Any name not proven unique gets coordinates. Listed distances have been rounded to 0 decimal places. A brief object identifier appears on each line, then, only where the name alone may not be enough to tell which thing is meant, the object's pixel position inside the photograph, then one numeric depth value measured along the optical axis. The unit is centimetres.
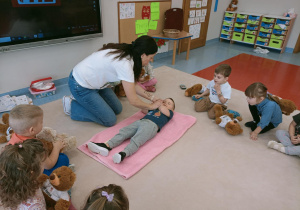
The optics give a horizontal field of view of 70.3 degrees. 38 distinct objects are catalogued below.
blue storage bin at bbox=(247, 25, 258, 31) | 486
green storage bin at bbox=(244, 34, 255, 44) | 498
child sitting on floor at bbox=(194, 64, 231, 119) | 216
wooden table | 365
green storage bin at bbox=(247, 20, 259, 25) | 478
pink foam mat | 162
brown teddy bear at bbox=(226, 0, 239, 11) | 516
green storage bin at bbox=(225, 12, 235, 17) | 511
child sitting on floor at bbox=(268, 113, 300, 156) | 181
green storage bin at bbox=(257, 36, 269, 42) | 479
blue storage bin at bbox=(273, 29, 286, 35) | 452
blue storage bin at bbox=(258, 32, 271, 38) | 473
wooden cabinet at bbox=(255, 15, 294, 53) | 445
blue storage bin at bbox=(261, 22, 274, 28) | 463
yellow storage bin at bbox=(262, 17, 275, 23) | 456
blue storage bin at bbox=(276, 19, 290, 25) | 439
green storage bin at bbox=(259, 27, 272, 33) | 468
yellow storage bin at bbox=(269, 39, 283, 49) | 463
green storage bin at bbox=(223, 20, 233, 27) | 520
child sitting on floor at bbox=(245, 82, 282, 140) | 187
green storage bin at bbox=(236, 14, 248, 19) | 492
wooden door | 418
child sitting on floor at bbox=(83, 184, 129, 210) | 71
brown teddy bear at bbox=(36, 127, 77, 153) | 159
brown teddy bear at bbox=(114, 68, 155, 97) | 266
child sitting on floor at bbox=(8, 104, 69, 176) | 127
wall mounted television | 222
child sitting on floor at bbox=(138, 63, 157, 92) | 279
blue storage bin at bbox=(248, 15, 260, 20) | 475
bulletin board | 326
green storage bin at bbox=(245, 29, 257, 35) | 490
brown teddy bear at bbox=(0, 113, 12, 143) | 180
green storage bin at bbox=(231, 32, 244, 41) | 515
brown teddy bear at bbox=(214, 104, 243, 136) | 201
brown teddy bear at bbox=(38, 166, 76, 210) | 114
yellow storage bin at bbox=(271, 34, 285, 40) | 455
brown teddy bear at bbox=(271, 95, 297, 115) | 207
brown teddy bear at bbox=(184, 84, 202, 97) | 268
